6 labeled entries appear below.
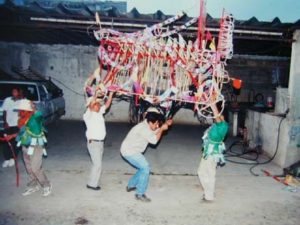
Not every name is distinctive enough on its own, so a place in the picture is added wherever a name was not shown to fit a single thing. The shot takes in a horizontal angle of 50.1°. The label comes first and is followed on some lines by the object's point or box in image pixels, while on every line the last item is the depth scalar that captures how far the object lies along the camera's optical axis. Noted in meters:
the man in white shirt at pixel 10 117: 7.59
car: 10.62
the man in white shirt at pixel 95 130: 6.18
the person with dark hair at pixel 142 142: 5.96
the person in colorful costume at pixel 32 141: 5.89
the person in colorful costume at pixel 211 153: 5.78
